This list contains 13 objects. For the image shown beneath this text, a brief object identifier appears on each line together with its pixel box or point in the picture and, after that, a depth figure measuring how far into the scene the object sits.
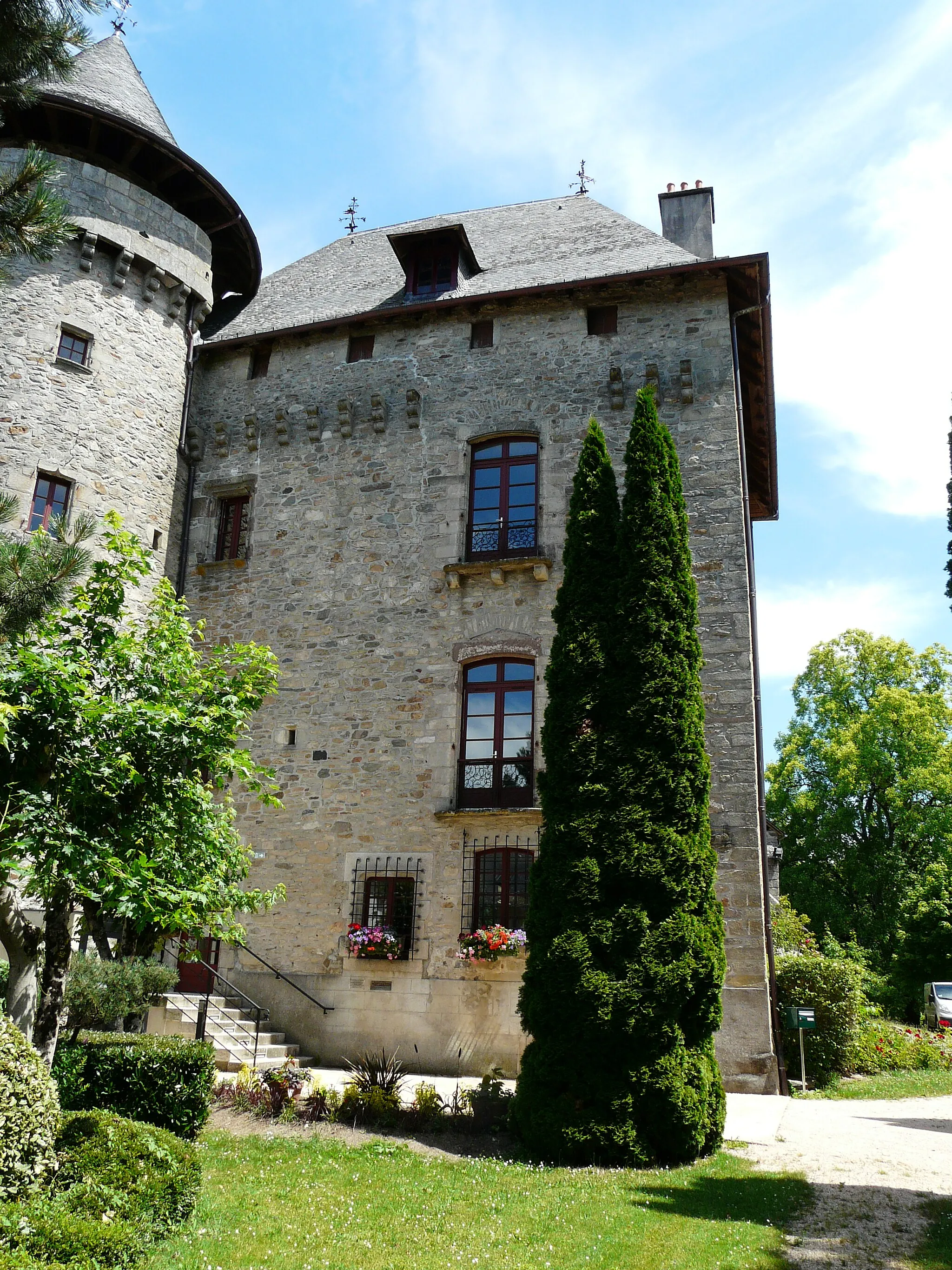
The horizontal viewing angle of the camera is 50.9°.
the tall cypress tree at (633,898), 7.94
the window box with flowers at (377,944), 12.41
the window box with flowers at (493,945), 11.77
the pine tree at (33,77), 5.26
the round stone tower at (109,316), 13.65
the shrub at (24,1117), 5.00
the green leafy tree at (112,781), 6.45
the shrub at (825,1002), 12.59
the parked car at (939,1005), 20.73
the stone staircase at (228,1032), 11.32
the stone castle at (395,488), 12.42
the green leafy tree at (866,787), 27.83
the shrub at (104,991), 9.83
